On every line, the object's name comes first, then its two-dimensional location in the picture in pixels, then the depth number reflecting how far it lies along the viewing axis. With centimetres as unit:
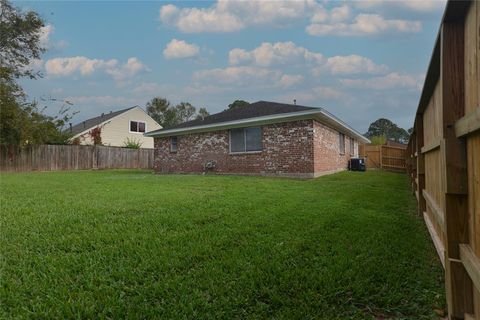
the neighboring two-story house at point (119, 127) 2760
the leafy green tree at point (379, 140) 2322
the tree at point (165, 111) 5141
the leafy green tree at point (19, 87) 1698
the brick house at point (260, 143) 1151
